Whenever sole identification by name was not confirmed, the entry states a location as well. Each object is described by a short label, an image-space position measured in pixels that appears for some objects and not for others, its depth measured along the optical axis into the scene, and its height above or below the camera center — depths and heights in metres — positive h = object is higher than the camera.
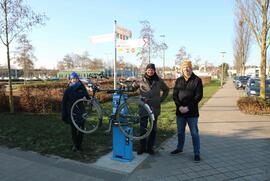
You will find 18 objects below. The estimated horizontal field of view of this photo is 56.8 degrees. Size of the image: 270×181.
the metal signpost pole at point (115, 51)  8.61 +0.97
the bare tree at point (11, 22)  9.94 +2.32
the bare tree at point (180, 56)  34.56 +3.06
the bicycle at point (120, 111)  4.65 -0.65
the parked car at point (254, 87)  15.14 -0.58
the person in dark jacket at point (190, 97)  4.69 -0.36
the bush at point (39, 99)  10.34 -0.87
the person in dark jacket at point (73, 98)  5.21 -0.42
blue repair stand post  4.72 -1.27
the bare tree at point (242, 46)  31.02 +4.34
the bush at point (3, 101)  10.79 -0.99
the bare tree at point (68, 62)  68.13 +4.43
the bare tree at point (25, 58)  34.40 +2.89
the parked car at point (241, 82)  28.48 -0.49
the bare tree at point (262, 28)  10.29 +2.09
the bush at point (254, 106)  10.16 -1.16
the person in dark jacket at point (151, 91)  4.89 -0.26
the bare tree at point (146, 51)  16.25 +1.81
